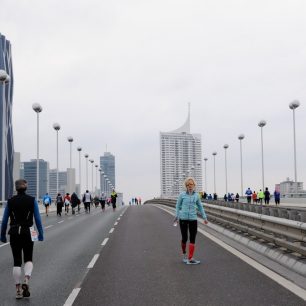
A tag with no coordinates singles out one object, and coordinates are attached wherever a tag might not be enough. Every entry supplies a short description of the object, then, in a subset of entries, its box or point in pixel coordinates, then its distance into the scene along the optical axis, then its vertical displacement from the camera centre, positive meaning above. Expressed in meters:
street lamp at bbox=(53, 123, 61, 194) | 49.17 +7.31
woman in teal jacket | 9.86 -0.30
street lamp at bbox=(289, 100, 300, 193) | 39.41 +7.36
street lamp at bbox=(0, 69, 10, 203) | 32.03 +8.02
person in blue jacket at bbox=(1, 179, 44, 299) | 6.91 -0.44
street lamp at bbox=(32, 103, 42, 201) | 41.28 +7.76
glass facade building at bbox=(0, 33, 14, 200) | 109.38 +17.85
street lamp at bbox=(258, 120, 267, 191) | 46.81 +7.00
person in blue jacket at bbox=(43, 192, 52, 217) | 35.53 -0.14
